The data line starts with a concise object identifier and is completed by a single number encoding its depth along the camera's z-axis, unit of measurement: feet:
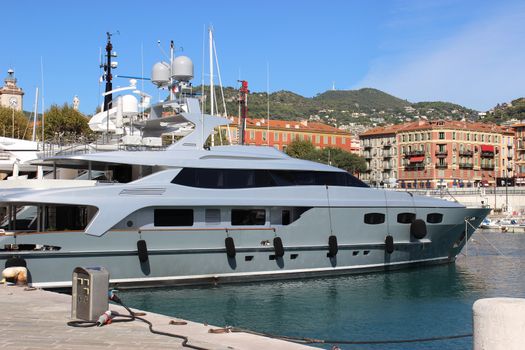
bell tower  295.28
